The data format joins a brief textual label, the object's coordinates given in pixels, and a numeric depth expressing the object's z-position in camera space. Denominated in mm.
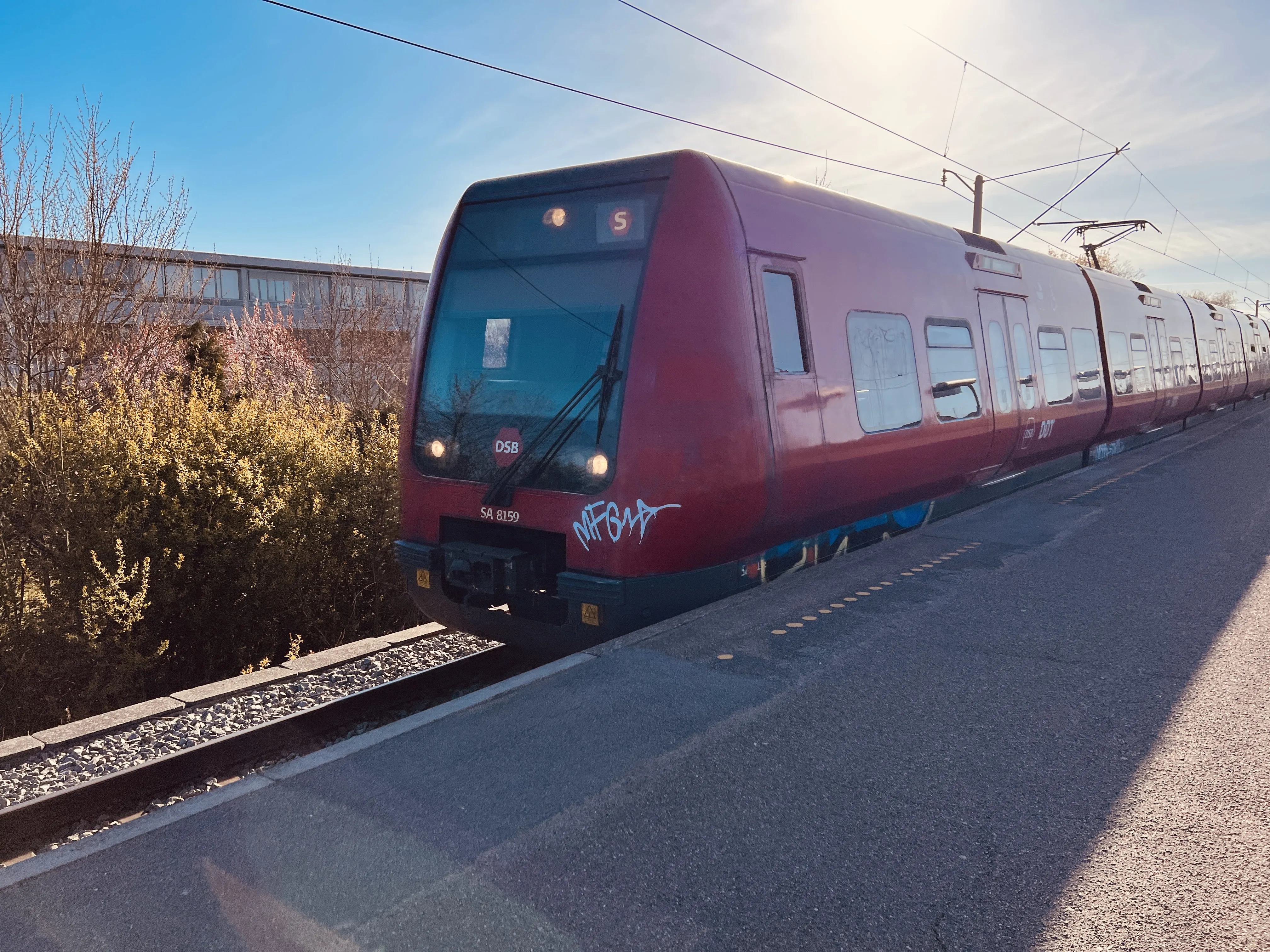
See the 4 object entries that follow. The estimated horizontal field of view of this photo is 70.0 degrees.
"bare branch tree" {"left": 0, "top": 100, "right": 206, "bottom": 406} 9250
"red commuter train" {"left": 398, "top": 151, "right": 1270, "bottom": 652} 4730
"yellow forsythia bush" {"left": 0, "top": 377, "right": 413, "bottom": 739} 5953
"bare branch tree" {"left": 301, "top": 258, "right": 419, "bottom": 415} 23641
